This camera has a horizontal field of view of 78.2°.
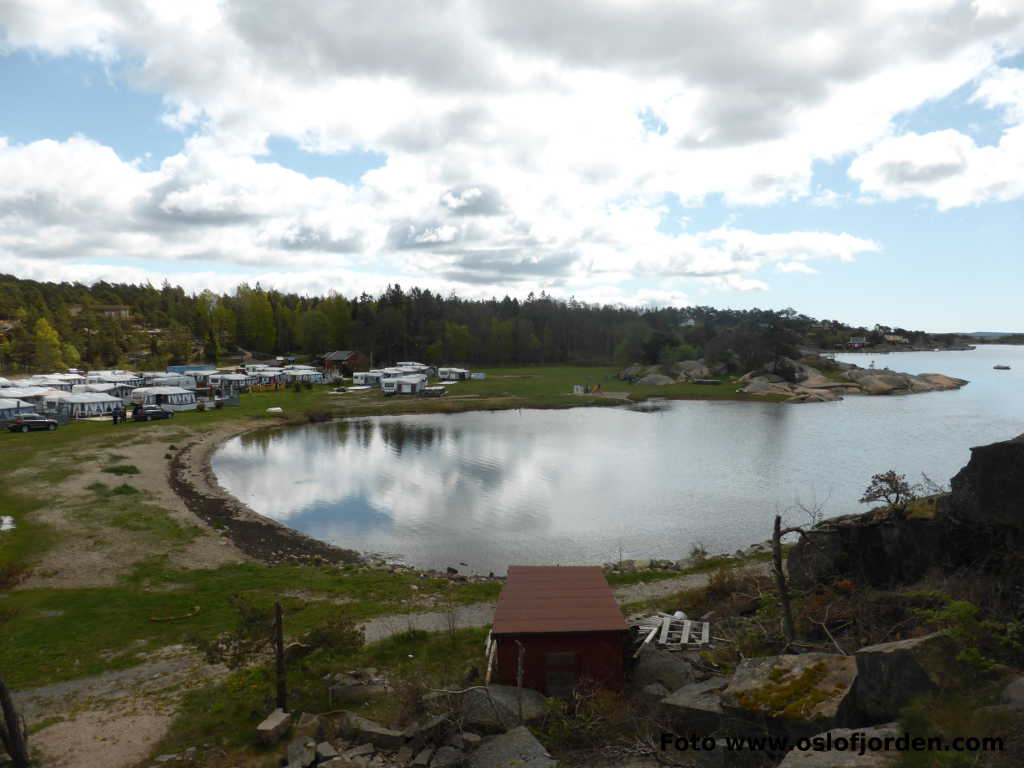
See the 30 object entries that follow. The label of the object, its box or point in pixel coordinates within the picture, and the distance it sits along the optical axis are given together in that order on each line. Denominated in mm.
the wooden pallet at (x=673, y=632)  11312
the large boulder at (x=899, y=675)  6754
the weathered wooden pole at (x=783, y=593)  9352
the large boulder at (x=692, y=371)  88262
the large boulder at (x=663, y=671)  9820
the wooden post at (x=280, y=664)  9828
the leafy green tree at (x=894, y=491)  10680
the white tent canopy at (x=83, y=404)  48062
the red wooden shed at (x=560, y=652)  9859
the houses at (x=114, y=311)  123081
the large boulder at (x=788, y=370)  79750
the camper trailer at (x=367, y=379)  76269
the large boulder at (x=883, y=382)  75775
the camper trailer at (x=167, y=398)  52200
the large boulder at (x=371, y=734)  8648
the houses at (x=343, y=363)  88850
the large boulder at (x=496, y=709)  8695
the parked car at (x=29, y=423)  42375
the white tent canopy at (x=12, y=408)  43750
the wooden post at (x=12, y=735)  7652
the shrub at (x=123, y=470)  31927
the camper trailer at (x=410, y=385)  70750
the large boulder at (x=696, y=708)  7582
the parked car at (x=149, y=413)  48156
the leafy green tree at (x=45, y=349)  77250
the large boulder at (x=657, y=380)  83375
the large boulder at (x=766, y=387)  73250
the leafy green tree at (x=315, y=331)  103938
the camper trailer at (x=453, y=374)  86500
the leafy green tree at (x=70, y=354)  83438
